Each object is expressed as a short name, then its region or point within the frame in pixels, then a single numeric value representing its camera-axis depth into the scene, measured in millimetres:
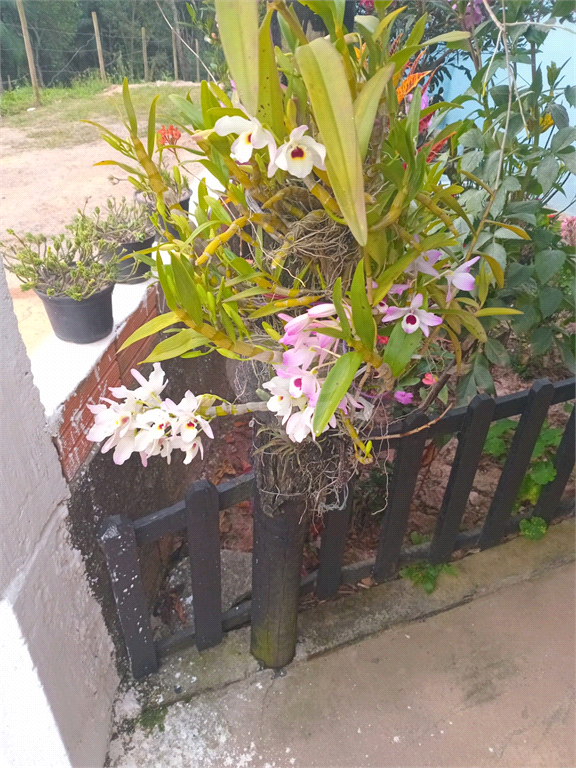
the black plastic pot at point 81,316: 1186
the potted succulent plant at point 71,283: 1149
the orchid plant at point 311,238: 475
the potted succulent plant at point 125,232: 1421
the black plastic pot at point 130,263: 1461
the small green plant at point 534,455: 1822
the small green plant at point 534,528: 1846
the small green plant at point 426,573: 1705
